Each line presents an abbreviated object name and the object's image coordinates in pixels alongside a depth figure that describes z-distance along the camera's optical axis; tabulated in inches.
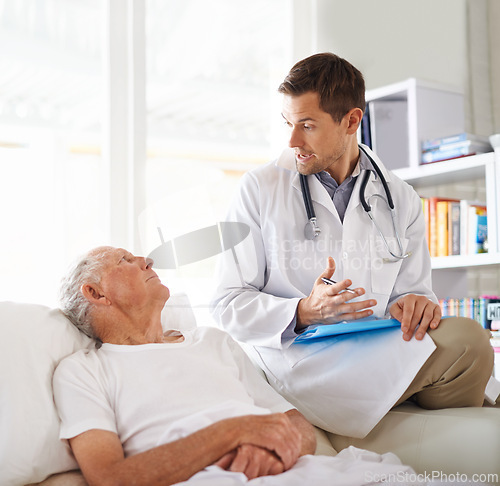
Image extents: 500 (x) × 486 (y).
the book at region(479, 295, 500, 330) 97.2
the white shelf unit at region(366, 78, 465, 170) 107.3
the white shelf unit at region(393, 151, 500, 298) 98.0
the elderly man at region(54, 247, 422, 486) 41.5
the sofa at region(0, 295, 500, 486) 43.9
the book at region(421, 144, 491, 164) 101.9
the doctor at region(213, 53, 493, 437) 55.6
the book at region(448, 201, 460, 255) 105.3
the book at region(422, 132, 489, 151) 102.0
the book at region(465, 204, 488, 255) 102.3
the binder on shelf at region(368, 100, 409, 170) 111.0
